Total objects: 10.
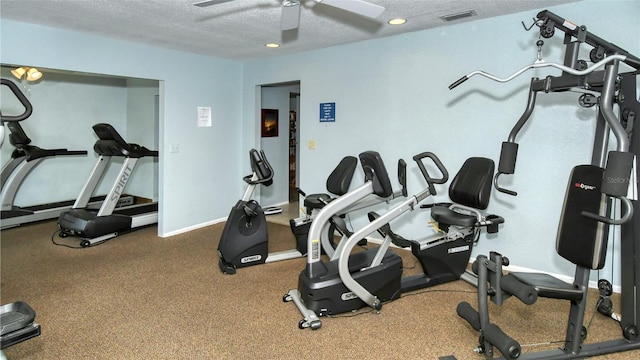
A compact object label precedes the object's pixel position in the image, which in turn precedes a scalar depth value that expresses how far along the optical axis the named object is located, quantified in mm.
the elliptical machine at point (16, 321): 2038
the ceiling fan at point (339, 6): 2564
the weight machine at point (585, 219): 2086
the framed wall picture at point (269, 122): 6395
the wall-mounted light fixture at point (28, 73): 5297
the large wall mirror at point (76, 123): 5801
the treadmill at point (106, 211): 4625
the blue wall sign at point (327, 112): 4969
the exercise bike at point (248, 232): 3795
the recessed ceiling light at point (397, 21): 3727
